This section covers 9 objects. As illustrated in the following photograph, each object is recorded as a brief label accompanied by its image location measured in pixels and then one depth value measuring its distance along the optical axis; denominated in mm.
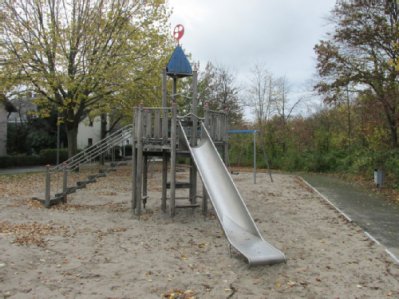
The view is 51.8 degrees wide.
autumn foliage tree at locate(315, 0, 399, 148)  17781
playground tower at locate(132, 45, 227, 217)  9984
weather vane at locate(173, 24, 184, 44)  10719
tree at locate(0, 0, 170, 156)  18984
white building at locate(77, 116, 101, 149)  46062
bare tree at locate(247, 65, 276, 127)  41375
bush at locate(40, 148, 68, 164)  30764
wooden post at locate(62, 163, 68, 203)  12195
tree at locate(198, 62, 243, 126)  38250
